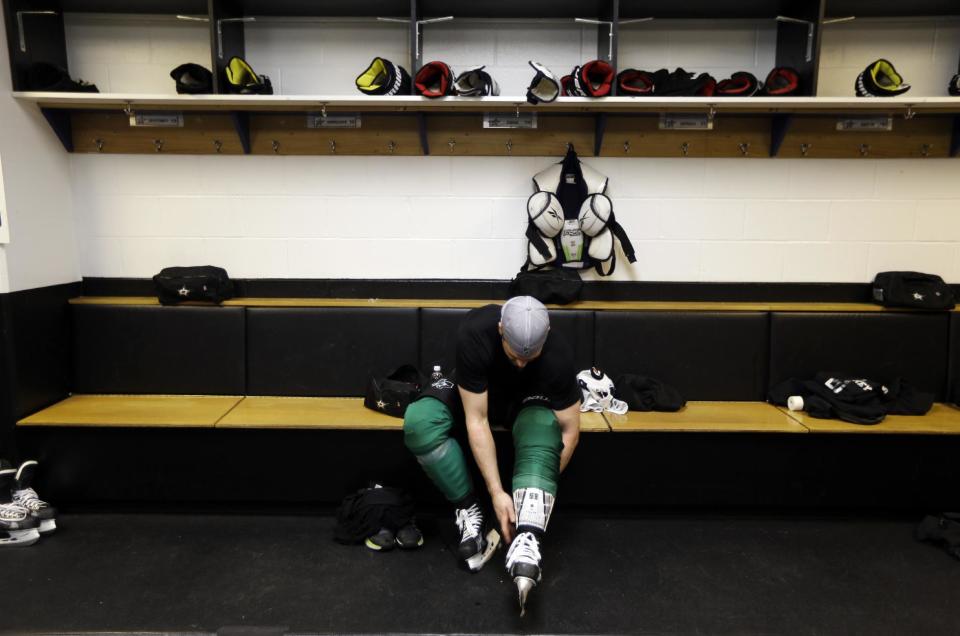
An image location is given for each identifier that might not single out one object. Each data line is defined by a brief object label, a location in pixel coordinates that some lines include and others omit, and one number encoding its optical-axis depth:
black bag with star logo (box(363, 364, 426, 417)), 2.61
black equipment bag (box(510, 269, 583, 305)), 2.95
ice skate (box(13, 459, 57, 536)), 2.43
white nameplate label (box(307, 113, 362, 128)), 3.03
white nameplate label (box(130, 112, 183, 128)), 3.03
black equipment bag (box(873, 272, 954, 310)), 2.88
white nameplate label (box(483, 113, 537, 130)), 3.01
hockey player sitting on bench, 1.96
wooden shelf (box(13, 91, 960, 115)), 2.66
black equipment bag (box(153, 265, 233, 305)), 2.92
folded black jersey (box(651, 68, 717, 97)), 2.75
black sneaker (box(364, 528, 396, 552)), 2.35
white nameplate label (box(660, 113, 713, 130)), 3.00
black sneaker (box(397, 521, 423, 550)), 2.35
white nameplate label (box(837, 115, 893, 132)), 3.00
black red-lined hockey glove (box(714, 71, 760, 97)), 2.76
